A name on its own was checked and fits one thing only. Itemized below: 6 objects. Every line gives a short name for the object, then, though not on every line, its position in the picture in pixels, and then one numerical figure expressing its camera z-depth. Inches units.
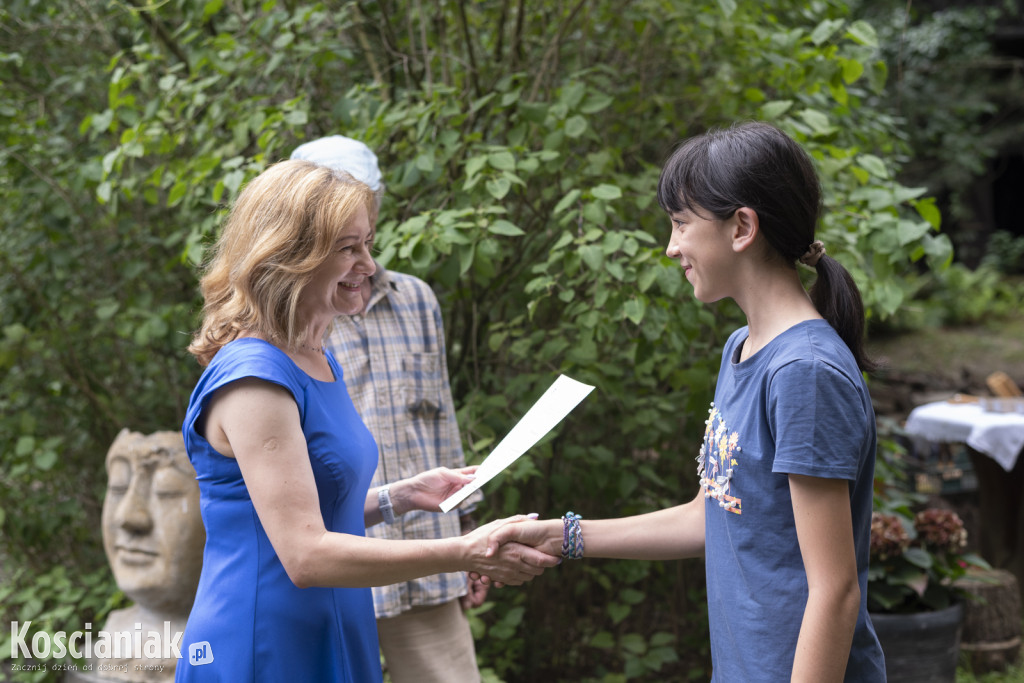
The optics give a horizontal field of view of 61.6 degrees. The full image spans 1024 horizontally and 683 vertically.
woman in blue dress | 59.0
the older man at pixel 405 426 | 94.2
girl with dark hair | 51.7
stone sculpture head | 135.0
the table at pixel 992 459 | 182.3
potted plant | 137.0
